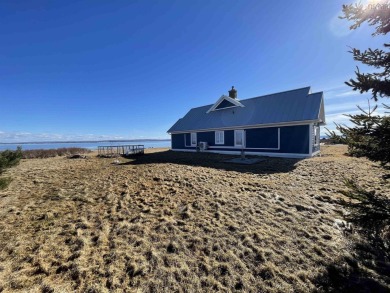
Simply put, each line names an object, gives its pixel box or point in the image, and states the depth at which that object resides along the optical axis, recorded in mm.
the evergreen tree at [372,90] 2945
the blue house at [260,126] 13844
